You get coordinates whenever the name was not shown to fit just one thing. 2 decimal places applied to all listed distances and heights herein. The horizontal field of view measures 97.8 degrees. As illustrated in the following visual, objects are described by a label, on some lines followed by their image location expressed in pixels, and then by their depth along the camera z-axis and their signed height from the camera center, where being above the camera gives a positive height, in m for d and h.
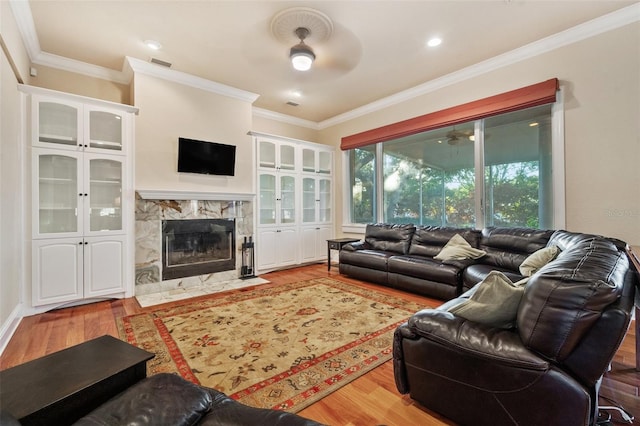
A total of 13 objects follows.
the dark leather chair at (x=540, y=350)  1.07 -0.61
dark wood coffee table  0.92 -0.61
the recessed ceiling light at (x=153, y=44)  3.30 +2.05
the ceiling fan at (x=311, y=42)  2.85 +2.02
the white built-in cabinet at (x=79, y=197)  3.13 +0.23
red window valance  3.32 +1.44
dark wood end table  5.03 -0.55
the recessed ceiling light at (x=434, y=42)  3.28 +2.04
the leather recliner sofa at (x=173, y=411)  0.93 -0.69
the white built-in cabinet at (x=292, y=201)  5.06 +0.24
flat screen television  4.07 +0.88
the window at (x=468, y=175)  3.58 +0.59
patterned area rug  1.83 -1.09
